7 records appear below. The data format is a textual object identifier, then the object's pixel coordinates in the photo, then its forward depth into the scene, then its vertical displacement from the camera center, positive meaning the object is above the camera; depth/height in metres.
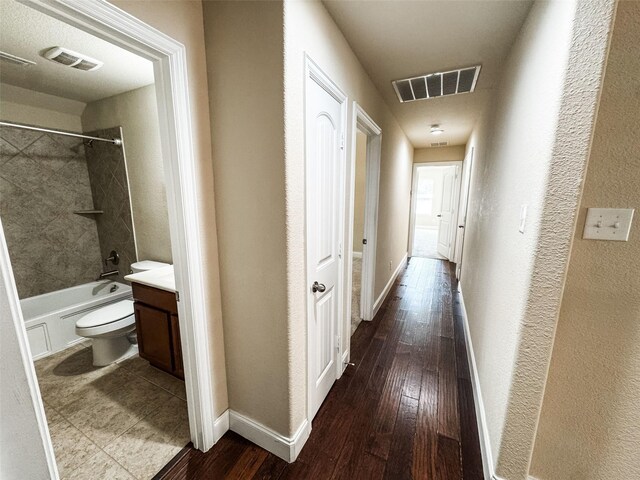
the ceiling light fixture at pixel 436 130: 3.61 +1.04
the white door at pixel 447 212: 5.24 -0.24
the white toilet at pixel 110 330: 1.97 -1.02
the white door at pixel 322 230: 1.33 -0.18
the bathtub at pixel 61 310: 2.22 -1.08
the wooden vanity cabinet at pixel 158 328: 1.72 -0.91
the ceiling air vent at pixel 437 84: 2.10 +1.03
